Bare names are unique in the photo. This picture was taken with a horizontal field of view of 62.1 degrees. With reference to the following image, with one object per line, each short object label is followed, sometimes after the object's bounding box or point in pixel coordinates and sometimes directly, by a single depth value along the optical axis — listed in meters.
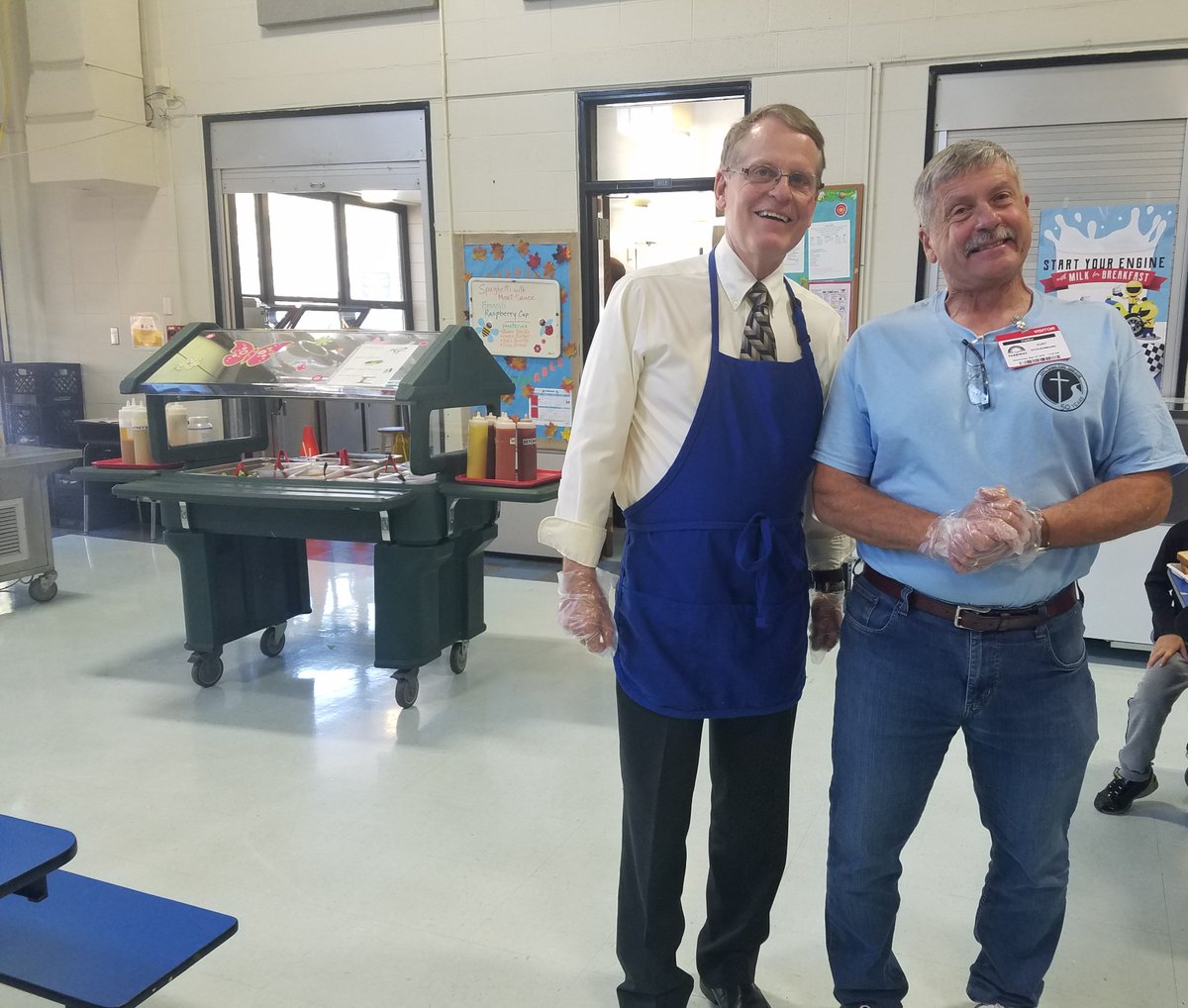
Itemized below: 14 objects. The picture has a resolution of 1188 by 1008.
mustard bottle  3.59
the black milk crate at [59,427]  6.57
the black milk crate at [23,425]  6.52
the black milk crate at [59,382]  6.50
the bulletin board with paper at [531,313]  5.54
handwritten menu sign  5.59
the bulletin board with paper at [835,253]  4.92
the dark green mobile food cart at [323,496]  3.50
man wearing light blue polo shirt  1.53
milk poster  4.46
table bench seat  1.67
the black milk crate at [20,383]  6.47
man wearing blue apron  1.71
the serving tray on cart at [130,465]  3.97
